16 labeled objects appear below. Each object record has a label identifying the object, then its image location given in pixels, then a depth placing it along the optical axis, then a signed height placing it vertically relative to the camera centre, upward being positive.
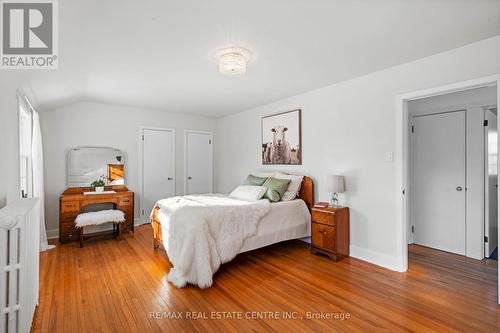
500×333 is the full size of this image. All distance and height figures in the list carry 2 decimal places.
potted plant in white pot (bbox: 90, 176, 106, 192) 4.31 -0.33
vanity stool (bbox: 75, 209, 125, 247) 3.66 -0.79
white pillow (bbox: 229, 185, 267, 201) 3.70 -0.41
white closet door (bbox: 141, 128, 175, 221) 5.04 -0.01
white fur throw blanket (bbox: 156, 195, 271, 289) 2.54 -0.75
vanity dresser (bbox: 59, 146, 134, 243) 3.89 -0.38
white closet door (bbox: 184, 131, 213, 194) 5.62 +0.08
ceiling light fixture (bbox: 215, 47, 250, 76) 2.37 +1.00
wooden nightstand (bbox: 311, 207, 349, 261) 3.16 -0.86
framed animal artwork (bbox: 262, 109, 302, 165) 4.06 +0.46
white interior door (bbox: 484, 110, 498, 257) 3.23 -0.28
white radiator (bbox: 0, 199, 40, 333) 1.43 -0.61
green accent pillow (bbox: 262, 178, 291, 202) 3.62 -0.34
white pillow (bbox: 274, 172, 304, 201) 3.74 -0.35
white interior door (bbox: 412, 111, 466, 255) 3.42 -0.23
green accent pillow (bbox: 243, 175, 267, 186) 4.14 -0.26
